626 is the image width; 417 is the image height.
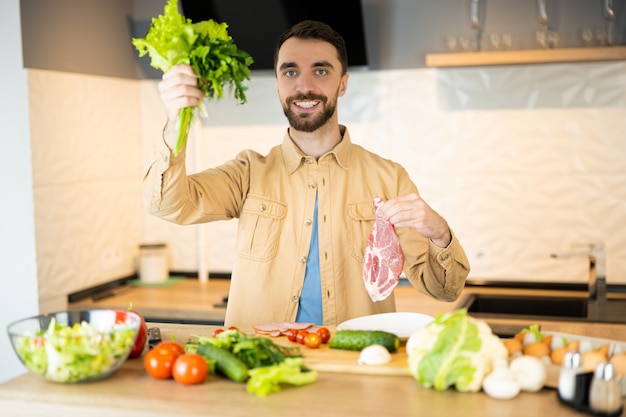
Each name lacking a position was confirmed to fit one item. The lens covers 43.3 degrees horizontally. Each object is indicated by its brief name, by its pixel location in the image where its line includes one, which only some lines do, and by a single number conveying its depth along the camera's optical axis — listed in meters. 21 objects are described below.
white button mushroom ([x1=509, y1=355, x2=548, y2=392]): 1.67
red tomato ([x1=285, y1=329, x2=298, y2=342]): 2.11
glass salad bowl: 1.76
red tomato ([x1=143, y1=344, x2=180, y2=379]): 1.81
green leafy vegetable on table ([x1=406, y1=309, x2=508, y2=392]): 1.67
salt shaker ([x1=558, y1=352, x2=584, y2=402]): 1.59
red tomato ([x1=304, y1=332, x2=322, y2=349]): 2.04
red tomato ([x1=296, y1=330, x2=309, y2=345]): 2.09
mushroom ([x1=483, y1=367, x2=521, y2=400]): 1.64
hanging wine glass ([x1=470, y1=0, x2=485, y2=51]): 3.63
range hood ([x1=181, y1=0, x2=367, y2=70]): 3.64
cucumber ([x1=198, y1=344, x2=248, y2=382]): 1.77
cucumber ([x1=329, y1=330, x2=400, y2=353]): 1.98
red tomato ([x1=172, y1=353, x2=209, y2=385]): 1.77
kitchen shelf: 3.42
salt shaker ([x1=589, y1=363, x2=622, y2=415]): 1.53
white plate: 2.17
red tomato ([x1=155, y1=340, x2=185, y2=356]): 1.86
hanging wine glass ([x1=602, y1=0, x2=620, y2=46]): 3.49
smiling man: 2.61
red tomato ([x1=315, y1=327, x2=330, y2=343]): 2.09
